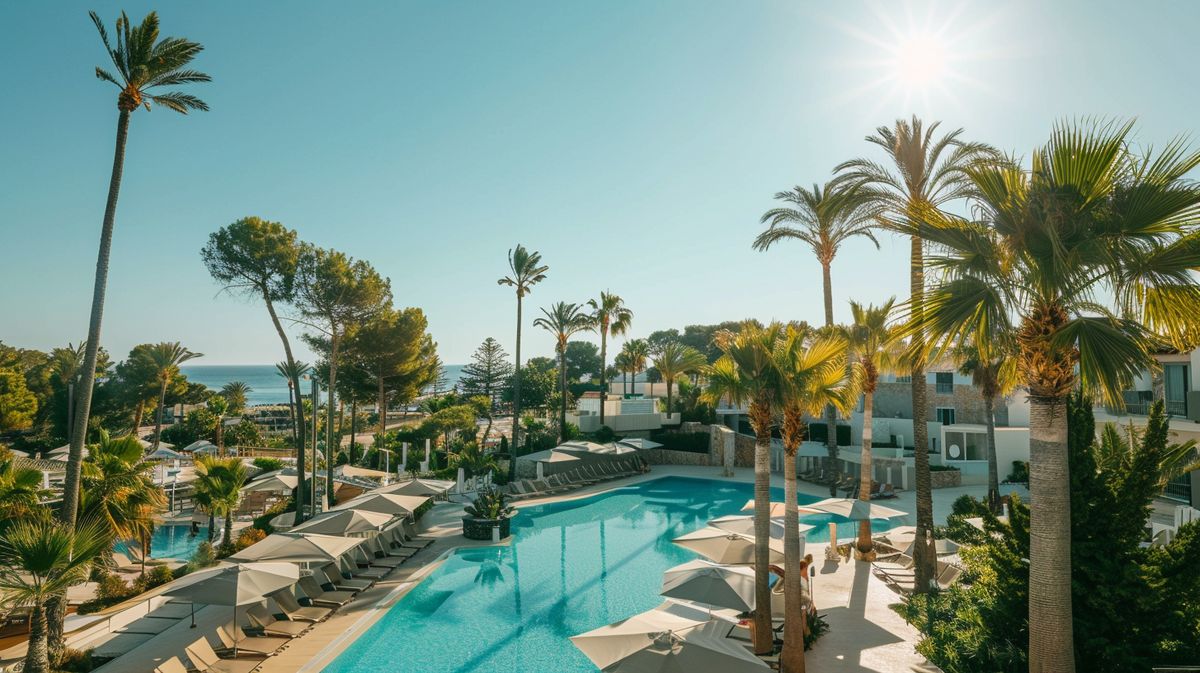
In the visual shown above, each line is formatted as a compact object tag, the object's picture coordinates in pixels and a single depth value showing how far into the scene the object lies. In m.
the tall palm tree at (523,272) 33.34
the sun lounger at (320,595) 14.14
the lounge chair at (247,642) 11.31
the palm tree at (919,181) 14.19
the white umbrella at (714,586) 10.66
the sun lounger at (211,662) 10.32
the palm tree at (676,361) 43.31
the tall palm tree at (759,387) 10.31
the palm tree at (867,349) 18.48
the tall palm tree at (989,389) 23.62
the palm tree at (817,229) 22.70
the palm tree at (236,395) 60.00
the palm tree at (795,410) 10.29
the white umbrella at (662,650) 8.05
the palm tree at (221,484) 18.28
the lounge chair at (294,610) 13.18
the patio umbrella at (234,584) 10.84
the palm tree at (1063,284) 6.18
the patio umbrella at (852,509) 17.42
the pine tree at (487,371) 67.56
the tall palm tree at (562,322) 40.44
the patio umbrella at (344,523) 15.38
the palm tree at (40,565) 9.33
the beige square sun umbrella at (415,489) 19.27
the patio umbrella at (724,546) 12.97
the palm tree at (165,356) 43.10
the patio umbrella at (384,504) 17.34
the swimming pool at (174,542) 19.69
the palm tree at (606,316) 42.53
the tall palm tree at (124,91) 10.83
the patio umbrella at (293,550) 12.94
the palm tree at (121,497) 12.04
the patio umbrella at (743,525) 14.05
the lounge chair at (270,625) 12.33
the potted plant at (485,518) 20.92
